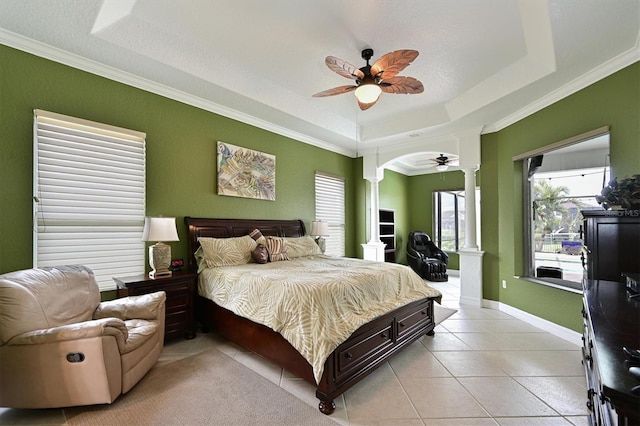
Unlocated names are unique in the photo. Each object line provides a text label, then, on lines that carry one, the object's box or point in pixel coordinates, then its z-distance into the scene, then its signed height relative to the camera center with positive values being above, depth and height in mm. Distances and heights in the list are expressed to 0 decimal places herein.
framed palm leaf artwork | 3963 +699
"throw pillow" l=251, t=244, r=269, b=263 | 3521 -476
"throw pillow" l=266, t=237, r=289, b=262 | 3748 -437
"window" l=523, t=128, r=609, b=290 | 3264 +224
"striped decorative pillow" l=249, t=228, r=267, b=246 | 3820 -270
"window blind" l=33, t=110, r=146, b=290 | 2627 +240
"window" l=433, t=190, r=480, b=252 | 7527 -59
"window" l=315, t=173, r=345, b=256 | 5531 +211
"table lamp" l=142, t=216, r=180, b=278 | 2910 -214
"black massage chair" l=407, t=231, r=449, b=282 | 6656 -1046
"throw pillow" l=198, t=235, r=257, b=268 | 3326 -410
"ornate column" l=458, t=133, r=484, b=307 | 4520 -394
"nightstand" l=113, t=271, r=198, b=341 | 2781 -834
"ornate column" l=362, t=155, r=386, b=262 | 5939 +318
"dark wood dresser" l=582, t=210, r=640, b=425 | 735 -457
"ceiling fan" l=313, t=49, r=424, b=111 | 2414 +1376
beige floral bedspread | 2049 -706
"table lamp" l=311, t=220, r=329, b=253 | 4715 -229
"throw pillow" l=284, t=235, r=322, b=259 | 4125 -450
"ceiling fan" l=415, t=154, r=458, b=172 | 5992 +1246
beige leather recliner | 1825 -911
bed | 2037 -1114
